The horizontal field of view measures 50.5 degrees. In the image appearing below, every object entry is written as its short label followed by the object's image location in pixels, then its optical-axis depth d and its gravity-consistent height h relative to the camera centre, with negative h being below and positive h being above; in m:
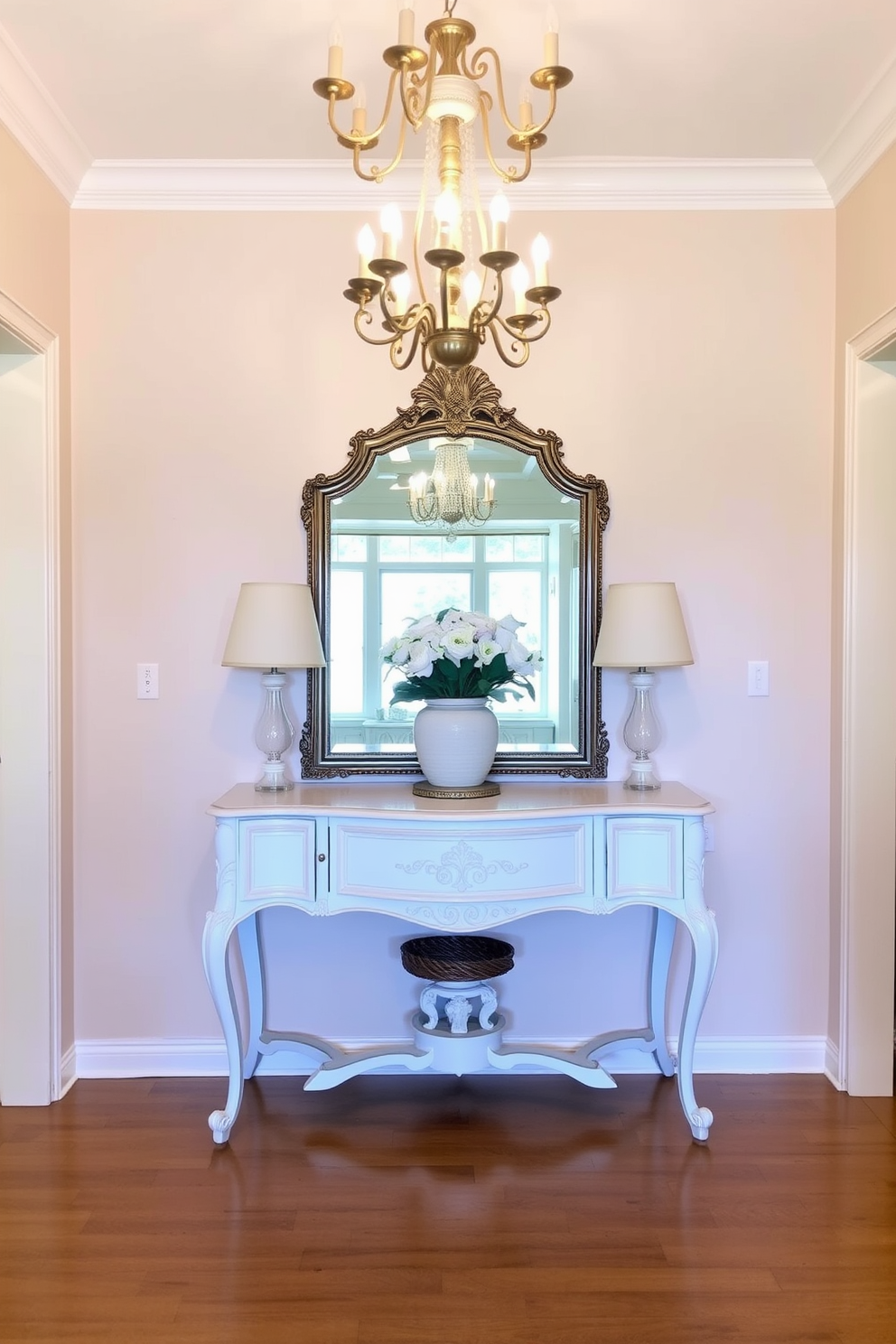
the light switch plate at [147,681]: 2.88 -0.05
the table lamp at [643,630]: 2.63 +0.10
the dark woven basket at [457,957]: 2.58 -0.81
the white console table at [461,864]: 2.43 -0.52
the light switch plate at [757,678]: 2.90 -0.04
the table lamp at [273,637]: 2.62 +0.08
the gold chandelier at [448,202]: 1.57 +0.82
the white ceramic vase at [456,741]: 2.63 -0.21
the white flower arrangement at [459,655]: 2.59 +0.03
